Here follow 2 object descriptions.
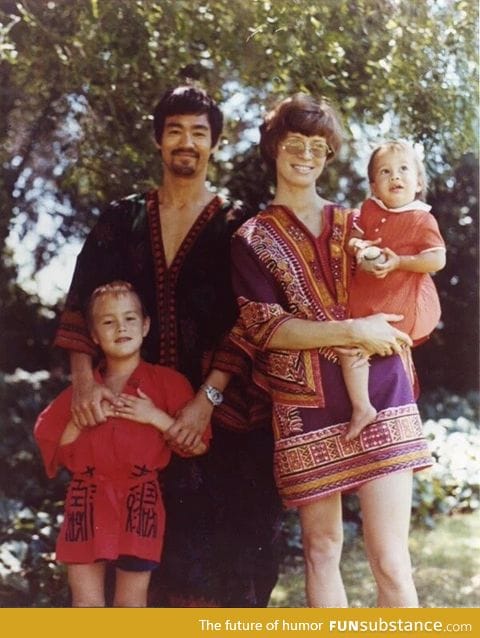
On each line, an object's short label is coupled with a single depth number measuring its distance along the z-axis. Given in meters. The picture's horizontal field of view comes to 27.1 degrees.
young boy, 2.39
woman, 2.27
